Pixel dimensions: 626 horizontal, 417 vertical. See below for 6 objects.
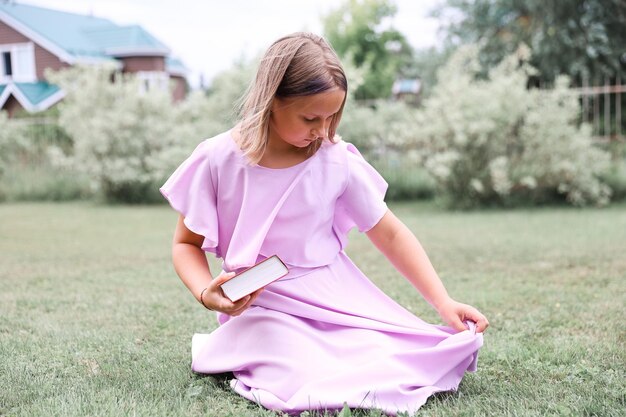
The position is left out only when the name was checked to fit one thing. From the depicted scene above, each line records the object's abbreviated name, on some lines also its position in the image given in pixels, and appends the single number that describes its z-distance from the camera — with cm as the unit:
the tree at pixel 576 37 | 1641
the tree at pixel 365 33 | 4069
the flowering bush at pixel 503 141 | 941
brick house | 2094
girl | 212
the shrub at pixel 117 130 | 1160
